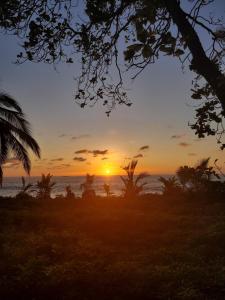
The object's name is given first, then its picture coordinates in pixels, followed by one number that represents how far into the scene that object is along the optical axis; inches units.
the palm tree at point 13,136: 437.3
